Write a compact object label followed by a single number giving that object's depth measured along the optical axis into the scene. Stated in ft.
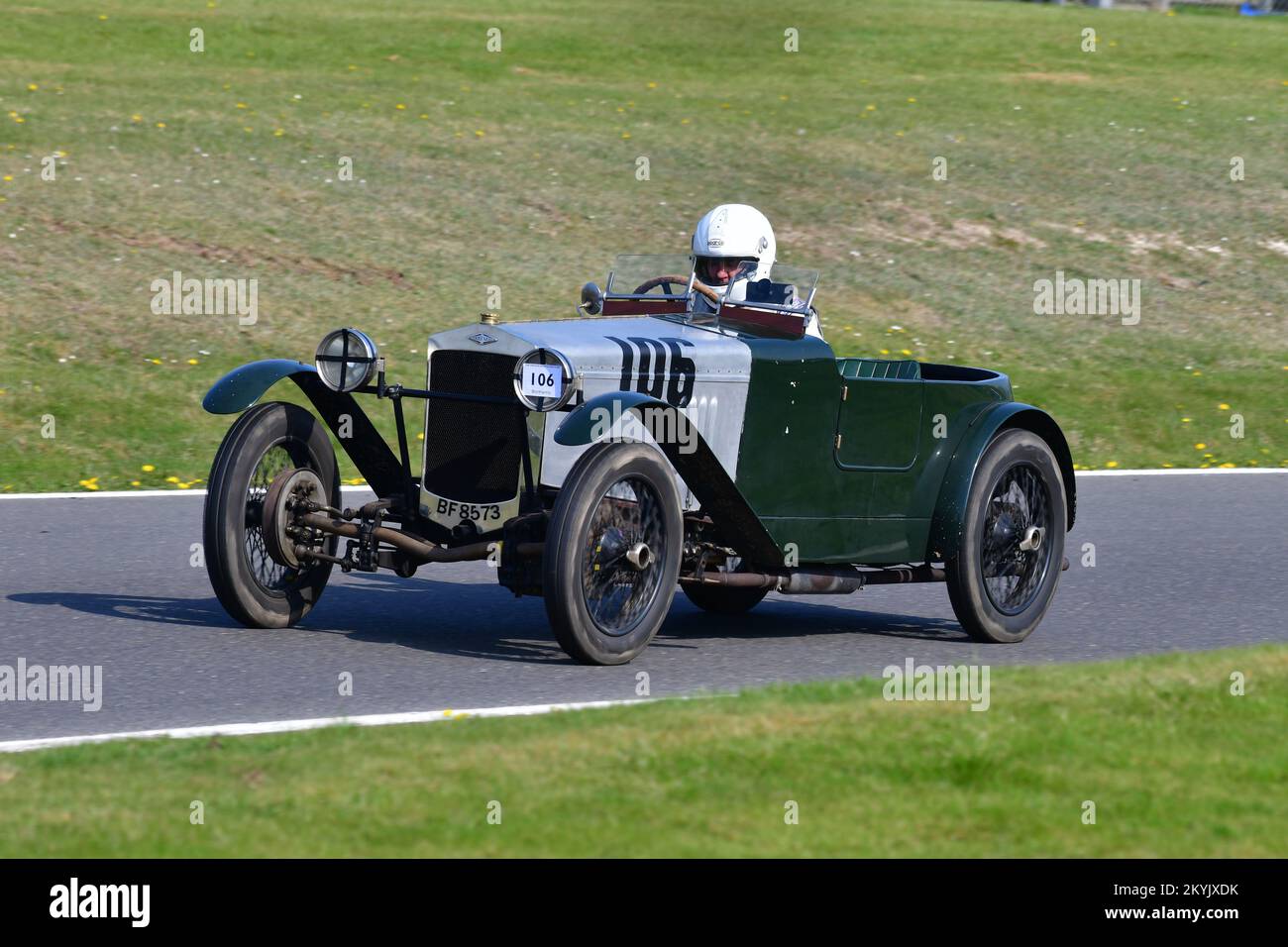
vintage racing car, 49.39
